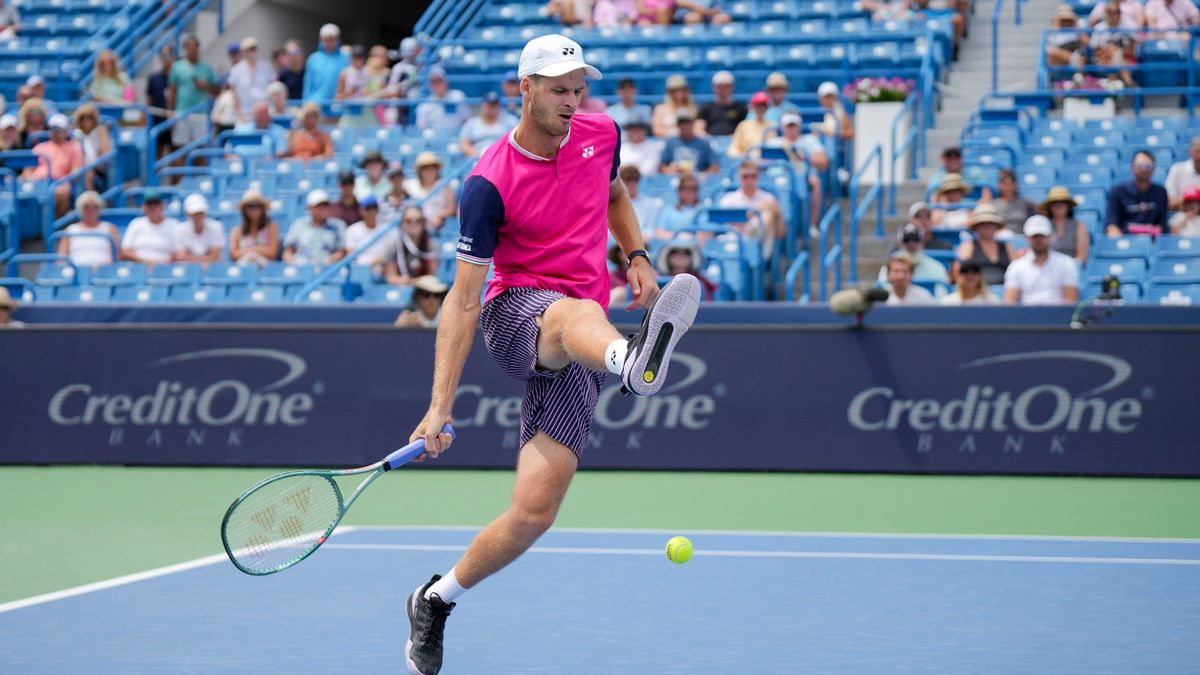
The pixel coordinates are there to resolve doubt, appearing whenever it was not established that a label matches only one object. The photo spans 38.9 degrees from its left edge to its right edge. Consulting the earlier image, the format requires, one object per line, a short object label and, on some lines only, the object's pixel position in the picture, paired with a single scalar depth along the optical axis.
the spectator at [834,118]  16.08
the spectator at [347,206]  15.86
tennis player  5.30
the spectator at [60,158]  17.64
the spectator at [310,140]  17.50
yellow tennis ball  6.95
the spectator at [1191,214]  13.62
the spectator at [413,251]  14.36
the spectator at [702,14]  19.08
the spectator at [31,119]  18.44
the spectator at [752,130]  15.87
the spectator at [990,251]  13.30
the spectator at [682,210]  14.38
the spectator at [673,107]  16.47
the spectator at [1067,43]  16.59
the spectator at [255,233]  15.49
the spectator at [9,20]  21.98
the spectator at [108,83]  19.80
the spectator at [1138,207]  13.84
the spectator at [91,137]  17.94
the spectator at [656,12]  19.34
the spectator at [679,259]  12.83
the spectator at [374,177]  16.20
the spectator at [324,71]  19.38
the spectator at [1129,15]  16.73
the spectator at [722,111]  16.72
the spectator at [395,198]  15.57
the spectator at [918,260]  13.22
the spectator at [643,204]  14.30
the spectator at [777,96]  16.22
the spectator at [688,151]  15.69
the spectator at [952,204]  14.27
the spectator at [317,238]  15.30
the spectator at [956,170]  14.81
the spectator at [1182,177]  14.03
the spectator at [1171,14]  16.61
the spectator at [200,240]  15.73
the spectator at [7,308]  12.97
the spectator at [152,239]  15.86
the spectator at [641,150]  15.81
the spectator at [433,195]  15.65
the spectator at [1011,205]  13.92
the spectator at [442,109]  18.08
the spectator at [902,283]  12.45
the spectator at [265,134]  18.12
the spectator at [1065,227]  13.31
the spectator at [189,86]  20.05
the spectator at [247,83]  19.70
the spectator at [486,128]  16.75
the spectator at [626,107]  16.38
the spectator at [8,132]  18.20
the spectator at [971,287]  12.27
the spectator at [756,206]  14.10
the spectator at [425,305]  12.28
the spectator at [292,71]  20.12
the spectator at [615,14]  19.61
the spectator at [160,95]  20.06
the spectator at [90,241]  15.99
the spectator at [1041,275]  12.56
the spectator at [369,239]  14.93
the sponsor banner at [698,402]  11.38
